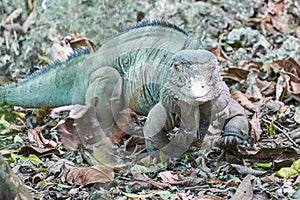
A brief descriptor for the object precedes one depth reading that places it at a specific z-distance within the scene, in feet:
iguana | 24.09
